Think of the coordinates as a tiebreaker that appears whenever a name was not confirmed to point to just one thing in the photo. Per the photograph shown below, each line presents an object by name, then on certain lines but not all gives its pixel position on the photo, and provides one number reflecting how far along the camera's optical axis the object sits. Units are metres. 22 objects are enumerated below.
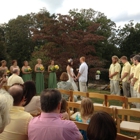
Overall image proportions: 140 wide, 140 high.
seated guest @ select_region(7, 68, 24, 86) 6.05
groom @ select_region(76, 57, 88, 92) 8.52
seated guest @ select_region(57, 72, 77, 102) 6.00
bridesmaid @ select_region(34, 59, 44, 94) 10.35
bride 9.06
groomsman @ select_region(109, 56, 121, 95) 8.59
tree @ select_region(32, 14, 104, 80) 14.43
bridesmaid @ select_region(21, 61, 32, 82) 10.11
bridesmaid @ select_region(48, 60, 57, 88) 10.83
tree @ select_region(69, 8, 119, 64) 18.75
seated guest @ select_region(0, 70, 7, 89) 5.12
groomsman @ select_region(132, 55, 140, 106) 6.22
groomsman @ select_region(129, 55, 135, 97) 7.24
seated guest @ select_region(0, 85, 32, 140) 2.40
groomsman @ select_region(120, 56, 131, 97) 7.85
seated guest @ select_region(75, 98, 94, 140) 3.34
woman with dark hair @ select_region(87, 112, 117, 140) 1.91
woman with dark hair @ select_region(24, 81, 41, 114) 3.52
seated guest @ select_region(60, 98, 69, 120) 3.50
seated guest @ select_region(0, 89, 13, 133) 1.56
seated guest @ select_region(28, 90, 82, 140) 2.22
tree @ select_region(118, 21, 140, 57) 19.94
